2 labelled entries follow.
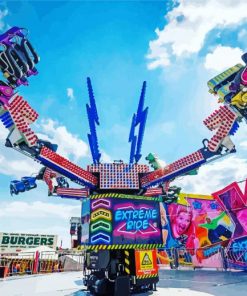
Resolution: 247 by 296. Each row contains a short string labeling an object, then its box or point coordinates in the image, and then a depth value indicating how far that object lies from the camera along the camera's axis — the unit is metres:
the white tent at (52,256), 21.72
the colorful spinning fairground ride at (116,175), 8.59
